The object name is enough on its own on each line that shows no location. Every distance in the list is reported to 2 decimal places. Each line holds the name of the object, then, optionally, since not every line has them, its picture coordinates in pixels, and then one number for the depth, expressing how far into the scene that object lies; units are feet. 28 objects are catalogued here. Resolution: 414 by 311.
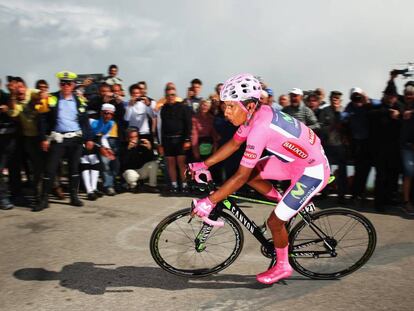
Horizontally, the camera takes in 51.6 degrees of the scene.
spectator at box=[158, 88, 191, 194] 27.27
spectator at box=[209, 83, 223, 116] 27.58
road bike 14.30
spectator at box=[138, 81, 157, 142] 29.94
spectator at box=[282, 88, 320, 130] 25.79
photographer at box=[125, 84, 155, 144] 29.04
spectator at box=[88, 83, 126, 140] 28.32
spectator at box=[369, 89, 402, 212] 23.66
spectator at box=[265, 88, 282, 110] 27.54
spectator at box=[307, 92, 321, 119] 28.14
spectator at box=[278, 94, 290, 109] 29.78
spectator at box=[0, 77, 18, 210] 23.66
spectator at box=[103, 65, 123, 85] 32.64
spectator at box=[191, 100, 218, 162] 28.02
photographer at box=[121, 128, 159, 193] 28.73
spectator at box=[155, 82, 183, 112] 27.78
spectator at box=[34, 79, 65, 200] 24.34
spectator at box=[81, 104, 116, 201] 26.71
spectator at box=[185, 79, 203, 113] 29.77
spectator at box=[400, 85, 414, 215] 22.54
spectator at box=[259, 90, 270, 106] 25.66
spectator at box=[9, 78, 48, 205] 24.23
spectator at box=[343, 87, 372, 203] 24.54
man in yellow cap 23.20
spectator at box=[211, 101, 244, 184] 26.73
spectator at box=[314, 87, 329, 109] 30.09
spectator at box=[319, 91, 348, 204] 25.63
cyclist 12.90
